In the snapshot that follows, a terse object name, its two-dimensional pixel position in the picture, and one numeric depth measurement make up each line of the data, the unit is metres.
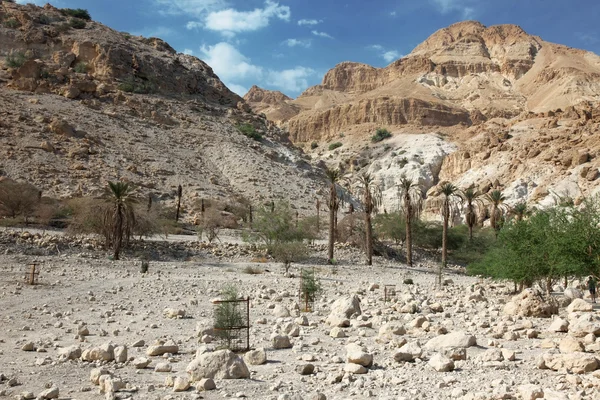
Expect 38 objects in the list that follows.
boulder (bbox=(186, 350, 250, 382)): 7.36
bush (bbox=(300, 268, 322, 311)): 15.11
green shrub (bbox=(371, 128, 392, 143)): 101.56
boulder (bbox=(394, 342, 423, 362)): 8.23
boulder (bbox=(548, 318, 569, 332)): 10.53
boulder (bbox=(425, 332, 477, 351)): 9.07
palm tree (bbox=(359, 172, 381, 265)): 32.75
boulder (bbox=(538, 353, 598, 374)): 7.07
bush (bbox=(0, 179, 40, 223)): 36.41
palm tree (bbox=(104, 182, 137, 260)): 26.81
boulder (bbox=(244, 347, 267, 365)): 8.41
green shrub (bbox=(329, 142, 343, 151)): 105.83
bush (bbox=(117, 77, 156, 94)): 69.19
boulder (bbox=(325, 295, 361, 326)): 11.87
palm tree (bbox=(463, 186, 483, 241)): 41.12
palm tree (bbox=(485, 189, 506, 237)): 43.21
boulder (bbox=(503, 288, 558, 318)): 13.22
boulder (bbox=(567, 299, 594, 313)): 13.01
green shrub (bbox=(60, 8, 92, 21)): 85.25
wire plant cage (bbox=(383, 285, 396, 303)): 17.32
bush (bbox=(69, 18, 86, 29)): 79.66
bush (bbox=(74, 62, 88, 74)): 70.12
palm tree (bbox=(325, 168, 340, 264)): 32.16
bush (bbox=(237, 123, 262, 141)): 70.38
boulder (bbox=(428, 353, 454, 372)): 7.55
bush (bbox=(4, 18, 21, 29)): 73.94
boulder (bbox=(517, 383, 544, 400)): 5.95
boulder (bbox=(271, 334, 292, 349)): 9.52
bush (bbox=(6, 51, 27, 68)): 64.69
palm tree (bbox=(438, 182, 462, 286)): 35.53
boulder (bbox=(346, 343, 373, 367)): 7.84
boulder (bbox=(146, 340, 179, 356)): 8.88
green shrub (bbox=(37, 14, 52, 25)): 78.19
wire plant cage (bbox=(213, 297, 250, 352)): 9.38
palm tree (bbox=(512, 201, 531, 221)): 37.62
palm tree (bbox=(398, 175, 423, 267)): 34.91
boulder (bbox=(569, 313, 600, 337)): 9.47
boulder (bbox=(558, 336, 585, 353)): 8.33
